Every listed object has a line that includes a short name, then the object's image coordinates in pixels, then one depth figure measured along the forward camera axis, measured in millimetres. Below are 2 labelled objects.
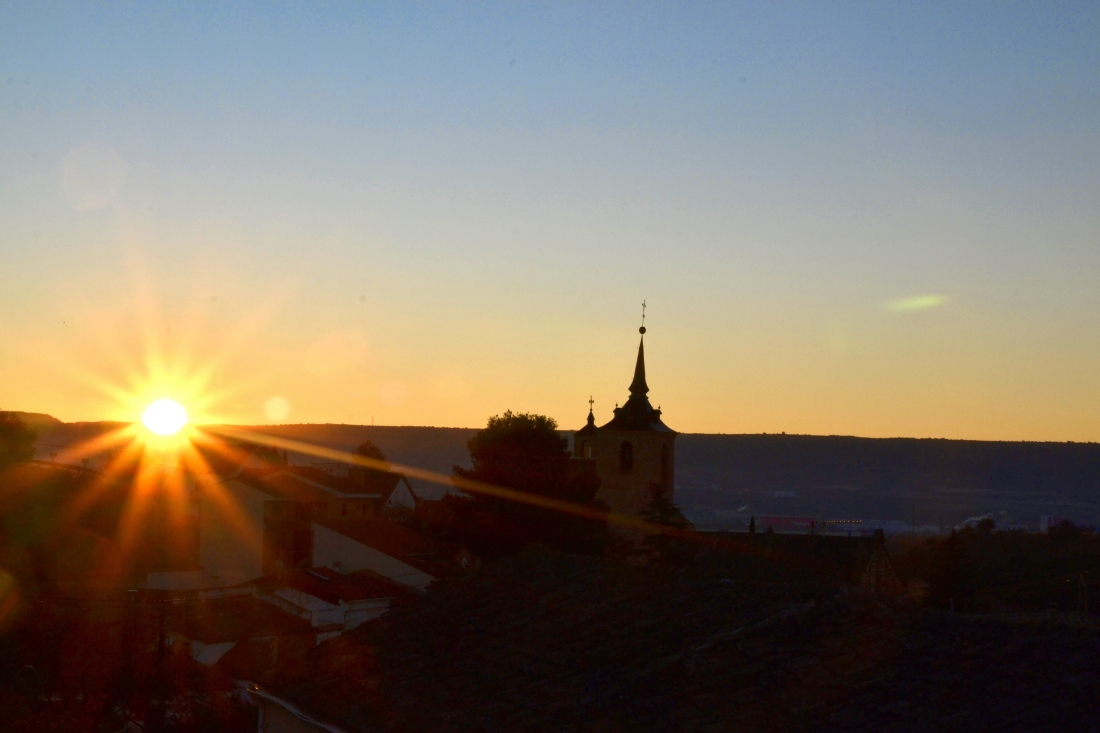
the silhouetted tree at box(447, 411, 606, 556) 49375
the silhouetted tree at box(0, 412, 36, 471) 81406
